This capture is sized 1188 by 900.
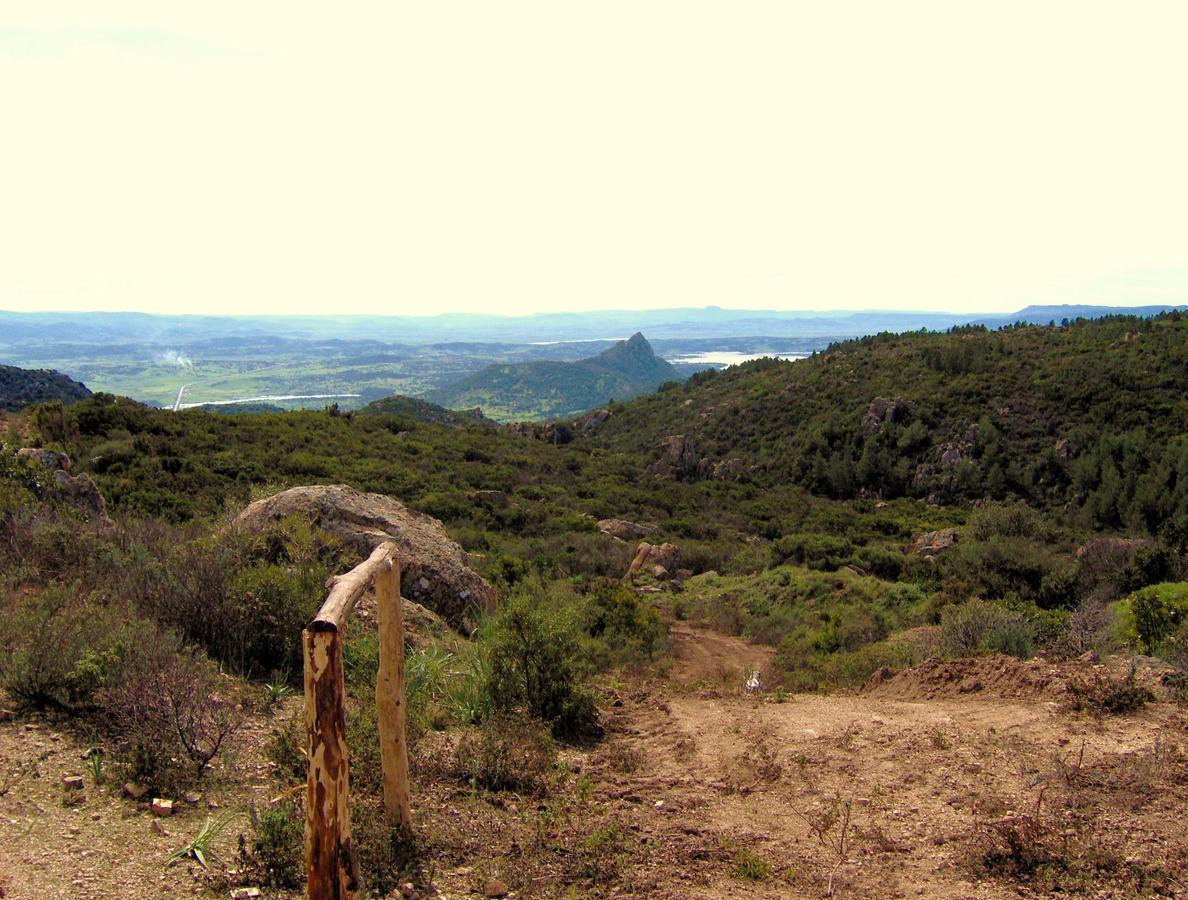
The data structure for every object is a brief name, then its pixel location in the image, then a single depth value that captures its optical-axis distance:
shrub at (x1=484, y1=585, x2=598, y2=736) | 6.07
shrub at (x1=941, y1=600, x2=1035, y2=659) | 7.90
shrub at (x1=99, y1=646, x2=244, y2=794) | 4.18
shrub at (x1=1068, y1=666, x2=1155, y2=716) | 5.91
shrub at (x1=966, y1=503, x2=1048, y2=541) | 17.59
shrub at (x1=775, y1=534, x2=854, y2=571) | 18.34
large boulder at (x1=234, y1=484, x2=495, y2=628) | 9.12
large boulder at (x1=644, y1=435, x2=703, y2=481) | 38.16
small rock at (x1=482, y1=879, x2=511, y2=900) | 3.65
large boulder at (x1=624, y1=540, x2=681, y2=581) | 17.05
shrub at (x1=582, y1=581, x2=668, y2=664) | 9.50
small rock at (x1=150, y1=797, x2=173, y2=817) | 3.88
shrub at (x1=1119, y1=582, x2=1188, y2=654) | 7.90
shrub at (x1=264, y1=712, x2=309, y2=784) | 4.43
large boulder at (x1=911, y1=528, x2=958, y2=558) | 19.39
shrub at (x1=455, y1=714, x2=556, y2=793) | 4.86
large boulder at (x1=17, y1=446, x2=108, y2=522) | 10.95
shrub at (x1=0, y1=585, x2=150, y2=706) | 4.67
